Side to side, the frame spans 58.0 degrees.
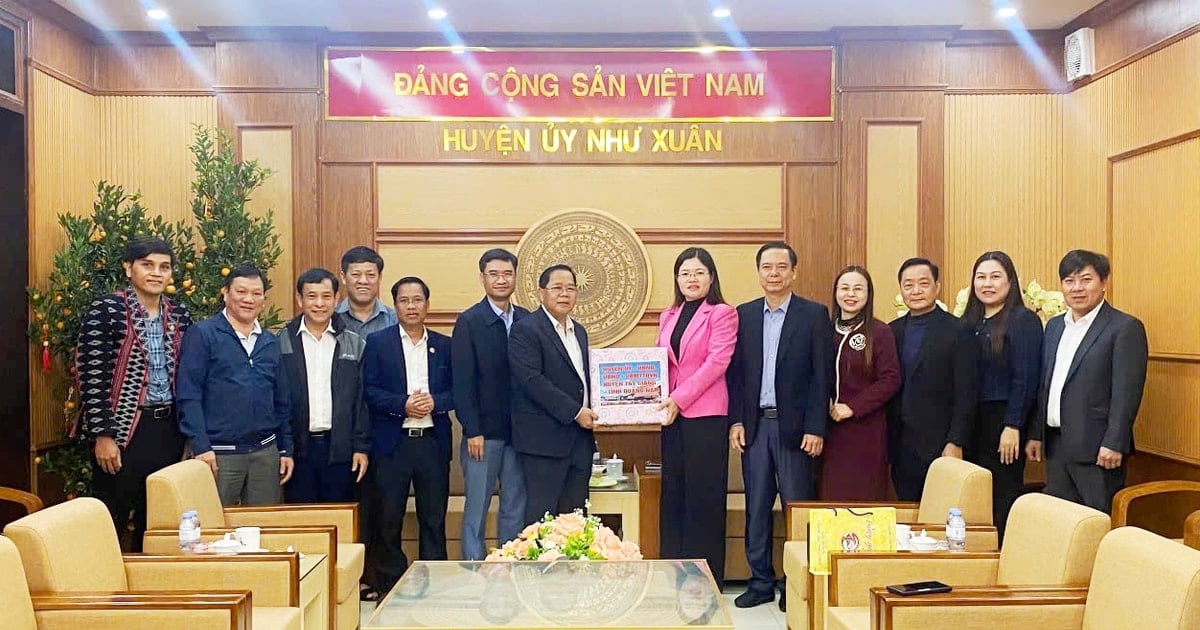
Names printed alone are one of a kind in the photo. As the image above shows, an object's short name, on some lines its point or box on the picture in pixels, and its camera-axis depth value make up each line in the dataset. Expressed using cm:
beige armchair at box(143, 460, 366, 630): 370
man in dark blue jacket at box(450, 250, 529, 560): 490
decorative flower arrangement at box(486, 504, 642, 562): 352
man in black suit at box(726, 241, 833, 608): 476
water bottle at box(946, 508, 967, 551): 355
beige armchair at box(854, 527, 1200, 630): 245
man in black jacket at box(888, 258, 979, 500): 471
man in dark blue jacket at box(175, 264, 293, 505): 440
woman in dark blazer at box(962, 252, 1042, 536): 479
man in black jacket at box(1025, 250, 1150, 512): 438
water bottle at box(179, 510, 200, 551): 356
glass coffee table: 305
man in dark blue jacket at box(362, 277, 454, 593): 485
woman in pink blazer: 482
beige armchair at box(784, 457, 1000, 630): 370
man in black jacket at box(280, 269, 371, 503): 470
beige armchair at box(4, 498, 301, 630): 288
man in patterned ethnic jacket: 446
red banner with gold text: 616
